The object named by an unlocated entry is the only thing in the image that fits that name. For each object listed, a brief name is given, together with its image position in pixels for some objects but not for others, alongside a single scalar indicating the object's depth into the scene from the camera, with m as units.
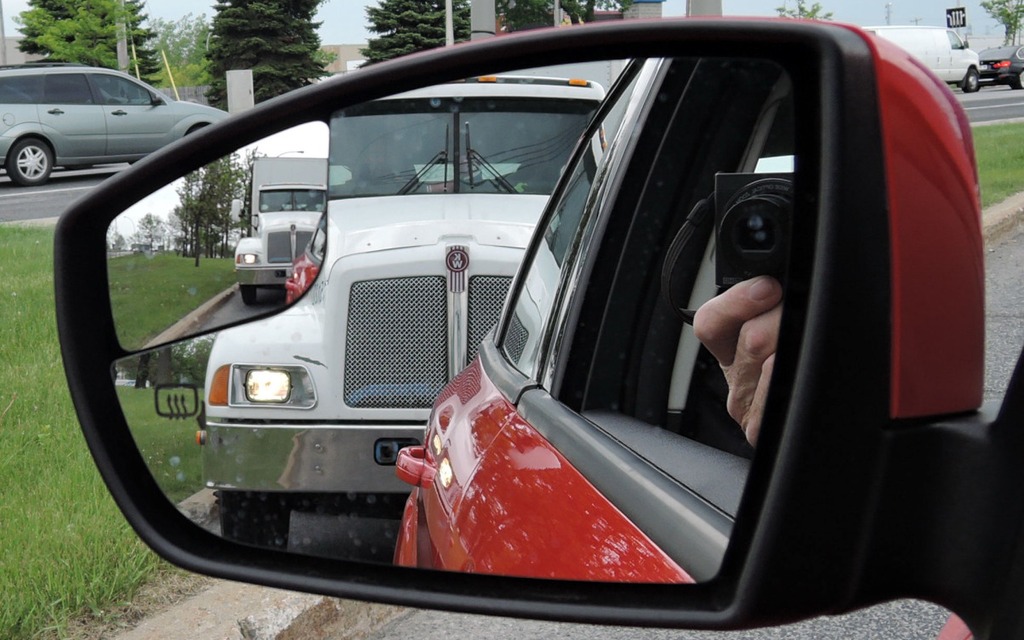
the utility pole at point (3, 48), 45.09
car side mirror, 0.83
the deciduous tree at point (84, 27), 39.75
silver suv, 22.00
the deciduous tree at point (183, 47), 66.66
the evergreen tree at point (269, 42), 33.69
